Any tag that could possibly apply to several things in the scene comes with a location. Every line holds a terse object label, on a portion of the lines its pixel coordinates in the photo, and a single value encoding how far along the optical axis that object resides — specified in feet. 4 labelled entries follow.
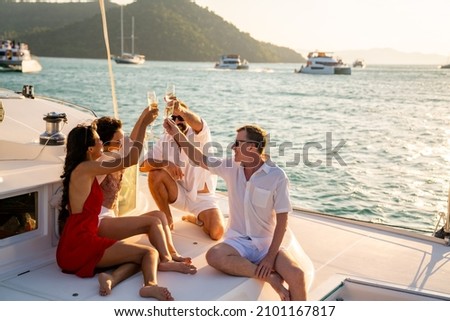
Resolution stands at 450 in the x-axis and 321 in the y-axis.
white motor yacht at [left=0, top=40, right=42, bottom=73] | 175.73
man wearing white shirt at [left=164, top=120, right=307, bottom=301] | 10.71
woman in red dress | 10.63
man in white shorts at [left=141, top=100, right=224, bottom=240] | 13.96
